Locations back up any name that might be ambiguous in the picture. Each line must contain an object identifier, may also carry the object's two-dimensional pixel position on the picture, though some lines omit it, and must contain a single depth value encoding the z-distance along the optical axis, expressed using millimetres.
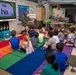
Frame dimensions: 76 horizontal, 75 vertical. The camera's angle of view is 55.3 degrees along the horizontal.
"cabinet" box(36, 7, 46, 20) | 5336
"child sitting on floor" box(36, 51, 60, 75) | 1069
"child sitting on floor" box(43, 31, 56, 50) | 2374
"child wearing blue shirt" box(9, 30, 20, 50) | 2422
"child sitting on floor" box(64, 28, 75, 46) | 2777
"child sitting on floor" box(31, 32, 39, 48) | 2521
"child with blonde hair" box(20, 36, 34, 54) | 2262
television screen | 3468
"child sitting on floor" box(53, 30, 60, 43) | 2537
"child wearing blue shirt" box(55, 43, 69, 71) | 1479
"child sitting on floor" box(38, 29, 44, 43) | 3007
